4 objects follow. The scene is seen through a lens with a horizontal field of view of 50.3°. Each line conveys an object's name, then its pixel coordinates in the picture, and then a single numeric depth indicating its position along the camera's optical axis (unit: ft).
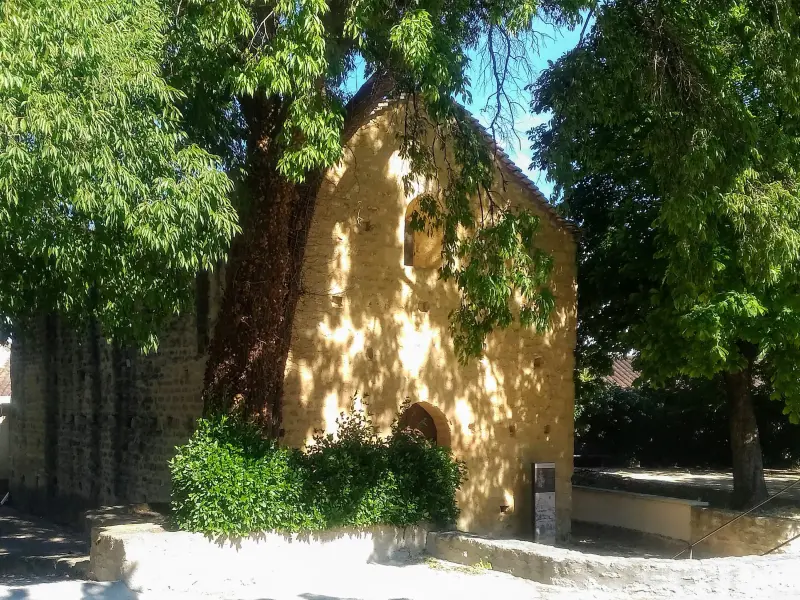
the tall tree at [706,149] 32.65
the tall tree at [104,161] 23.21
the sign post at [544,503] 44.65
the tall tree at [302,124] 28.12
